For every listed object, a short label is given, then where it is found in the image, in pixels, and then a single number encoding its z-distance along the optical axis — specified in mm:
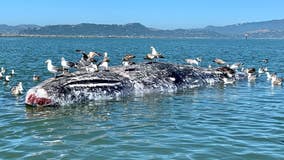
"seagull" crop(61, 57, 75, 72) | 23906
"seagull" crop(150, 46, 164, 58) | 27108
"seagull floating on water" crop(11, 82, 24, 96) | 22144
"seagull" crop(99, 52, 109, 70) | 25056
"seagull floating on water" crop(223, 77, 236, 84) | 26344
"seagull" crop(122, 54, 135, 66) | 25359
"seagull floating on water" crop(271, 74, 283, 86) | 27141
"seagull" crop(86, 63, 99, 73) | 22653
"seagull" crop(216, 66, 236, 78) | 27398
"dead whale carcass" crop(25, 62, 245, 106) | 18406
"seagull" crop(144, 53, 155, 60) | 27142
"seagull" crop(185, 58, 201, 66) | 34372
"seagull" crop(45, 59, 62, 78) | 23156
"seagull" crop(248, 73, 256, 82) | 28945
